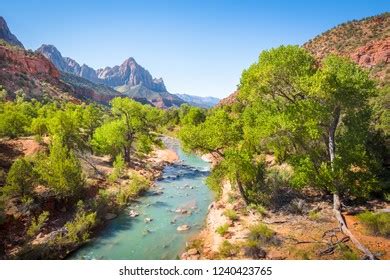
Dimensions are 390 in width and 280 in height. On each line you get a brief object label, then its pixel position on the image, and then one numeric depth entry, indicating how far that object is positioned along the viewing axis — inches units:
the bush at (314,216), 641.2
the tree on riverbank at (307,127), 673.0
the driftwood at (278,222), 659.2
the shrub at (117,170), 1008.4
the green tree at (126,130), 1268.5
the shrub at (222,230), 652.7
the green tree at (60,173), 740.6
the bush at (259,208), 708.0
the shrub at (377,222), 547.5
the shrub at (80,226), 624.6
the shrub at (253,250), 528.4
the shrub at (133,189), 895.7
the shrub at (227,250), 544.7
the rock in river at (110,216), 787.3
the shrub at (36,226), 598.5
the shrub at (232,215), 716.0
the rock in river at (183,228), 738.2
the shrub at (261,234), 566.9
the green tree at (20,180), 690.8
